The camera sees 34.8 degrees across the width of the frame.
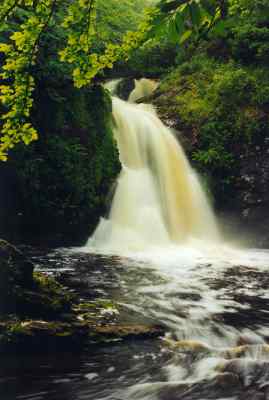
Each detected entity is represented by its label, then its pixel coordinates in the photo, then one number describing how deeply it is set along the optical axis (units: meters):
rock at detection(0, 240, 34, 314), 4.43
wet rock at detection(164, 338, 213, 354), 4.41
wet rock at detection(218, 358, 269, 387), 3.79
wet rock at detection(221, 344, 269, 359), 4.30
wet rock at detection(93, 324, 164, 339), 4.45
